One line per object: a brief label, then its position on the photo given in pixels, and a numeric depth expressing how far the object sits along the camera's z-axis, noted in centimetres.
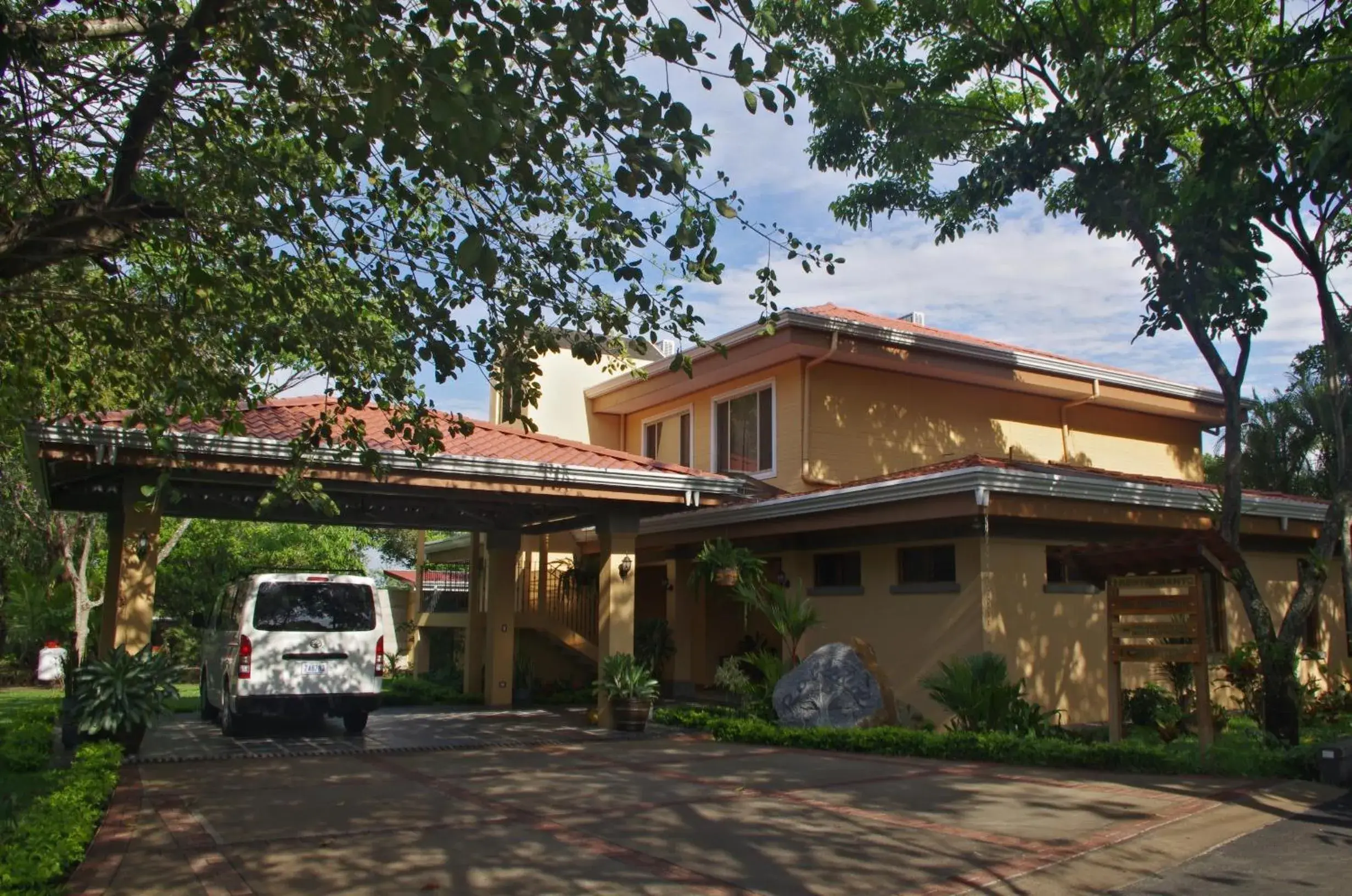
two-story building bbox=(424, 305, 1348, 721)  1411
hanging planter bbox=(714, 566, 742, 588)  1528
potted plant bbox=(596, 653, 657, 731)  1454
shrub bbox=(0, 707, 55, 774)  1080
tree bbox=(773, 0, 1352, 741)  1131
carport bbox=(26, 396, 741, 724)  1175
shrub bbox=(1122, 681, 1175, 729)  1388
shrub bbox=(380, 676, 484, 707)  1975
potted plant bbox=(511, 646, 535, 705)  1969
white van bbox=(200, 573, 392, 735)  1313
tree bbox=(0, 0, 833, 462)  568
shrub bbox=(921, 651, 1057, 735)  1254
